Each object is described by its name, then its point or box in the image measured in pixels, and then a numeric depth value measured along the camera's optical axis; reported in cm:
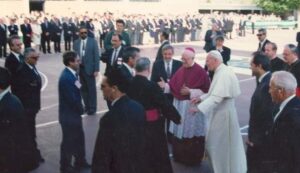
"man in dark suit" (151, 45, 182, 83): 857
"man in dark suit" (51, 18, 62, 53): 2519
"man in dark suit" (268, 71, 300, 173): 405
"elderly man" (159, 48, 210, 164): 757
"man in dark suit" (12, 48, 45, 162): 745
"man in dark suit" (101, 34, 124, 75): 993
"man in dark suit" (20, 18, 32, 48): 2369
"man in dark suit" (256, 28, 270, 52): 1074
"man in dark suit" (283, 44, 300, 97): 805
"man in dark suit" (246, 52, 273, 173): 559
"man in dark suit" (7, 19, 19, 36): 2278
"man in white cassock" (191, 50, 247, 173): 646
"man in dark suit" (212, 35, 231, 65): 1095
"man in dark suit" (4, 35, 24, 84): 800
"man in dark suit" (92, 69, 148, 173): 430
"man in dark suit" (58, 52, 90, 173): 686
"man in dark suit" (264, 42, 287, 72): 848
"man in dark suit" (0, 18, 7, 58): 2215
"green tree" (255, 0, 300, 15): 6481
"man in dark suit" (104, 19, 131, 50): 1112
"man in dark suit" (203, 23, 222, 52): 1337
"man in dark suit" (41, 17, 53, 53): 2476
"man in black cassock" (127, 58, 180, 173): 605
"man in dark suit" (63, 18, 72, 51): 2595
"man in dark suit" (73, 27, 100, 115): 1111
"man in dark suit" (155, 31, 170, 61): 1022
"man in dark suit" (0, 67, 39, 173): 456
